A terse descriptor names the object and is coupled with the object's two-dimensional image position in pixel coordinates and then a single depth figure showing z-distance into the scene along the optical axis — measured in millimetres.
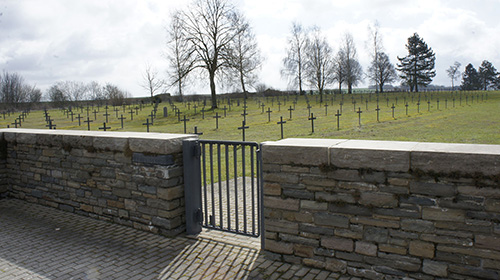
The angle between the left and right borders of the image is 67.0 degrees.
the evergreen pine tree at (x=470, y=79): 79500
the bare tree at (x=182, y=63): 33641
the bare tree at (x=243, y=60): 34716
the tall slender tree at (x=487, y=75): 79062
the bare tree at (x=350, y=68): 55844
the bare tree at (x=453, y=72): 76438
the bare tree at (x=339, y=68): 54994
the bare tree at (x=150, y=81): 51719
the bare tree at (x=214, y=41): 35031
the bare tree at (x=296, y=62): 53125
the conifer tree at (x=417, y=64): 63875
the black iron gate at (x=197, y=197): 4625
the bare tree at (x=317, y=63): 50375
